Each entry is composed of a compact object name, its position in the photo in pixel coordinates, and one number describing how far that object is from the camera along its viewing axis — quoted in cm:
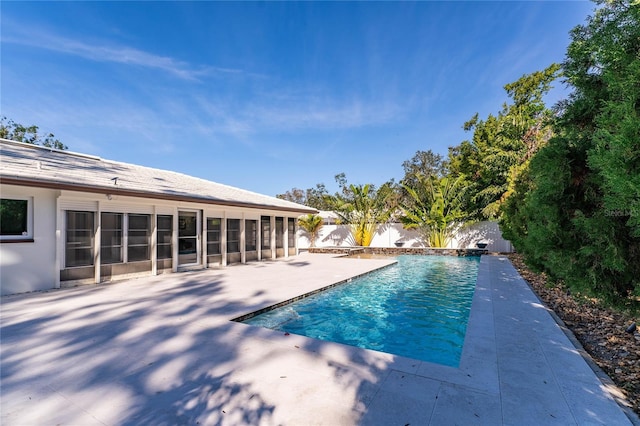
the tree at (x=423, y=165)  3572
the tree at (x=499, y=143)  1906
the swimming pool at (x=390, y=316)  509
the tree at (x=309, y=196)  4904
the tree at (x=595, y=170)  251
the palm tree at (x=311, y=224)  2292
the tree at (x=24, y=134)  2212
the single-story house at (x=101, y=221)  699
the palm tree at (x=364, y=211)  2081
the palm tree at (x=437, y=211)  1909
